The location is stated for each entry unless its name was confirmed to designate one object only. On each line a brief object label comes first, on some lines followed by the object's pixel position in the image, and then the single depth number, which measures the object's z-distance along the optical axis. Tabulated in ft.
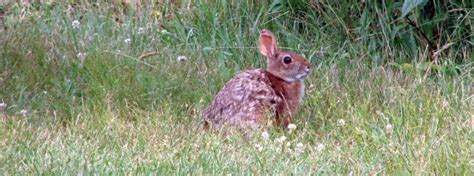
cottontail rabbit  39.06
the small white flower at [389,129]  36.35
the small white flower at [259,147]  34.83
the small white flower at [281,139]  36.01
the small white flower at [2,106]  41.23
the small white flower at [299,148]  34.99
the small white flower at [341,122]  38.54
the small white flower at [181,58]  46.99
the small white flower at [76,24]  51.41
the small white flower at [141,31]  51.51
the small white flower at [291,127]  38.30
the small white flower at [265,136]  36.64
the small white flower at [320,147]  35.36
